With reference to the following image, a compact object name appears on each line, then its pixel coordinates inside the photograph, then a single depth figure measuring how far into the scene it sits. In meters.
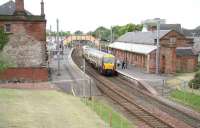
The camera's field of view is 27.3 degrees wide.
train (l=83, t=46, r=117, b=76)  56.06
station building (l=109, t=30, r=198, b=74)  54.78
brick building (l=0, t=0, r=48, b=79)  49.12
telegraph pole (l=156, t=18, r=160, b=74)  53.26
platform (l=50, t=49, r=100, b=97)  42.24
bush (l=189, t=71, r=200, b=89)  40.00
